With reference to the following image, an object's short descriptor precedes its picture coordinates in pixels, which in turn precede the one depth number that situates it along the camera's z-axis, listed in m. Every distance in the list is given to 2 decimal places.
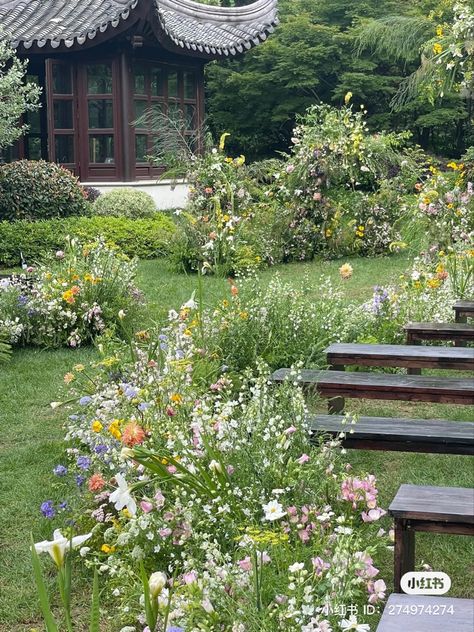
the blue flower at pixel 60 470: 3.49
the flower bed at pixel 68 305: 6.68
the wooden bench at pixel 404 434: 3.47
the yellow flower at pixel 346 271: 5.86
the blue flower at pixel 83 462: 3.37
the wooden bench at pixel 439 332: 5.36
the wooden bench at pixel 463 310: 5.95
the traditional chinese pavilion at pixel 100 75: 16.23
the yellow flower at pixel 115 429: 3.23
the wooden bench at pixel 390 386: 4.07
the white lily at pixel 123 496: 2.26
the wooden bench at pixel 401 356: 4.52
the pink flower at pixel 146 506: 2.86
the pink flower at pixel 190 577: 2.36
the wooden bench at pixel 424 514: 2.62
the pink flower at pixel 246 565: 2.51
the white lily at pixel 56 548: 1.72
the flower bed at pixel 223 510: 2.40
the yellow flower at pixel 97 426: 3.25
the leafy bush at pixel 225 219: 10.20
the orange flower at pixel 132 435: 3.05
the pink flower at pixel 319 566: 2.49
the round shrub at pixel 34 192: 12.69
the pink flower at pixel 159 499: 2.96
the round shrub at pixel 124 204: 14.14
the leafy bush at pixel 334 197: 11.40
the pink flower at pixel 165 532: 2.87
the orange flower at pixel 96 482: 3.13
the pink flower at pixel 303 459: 3.00
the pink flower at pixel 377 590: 2.54
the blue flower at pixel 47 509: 3.11
